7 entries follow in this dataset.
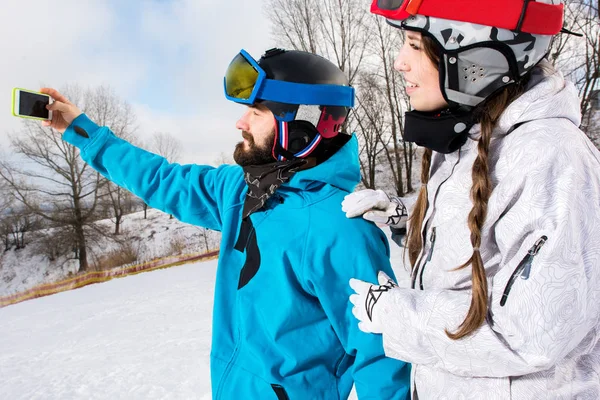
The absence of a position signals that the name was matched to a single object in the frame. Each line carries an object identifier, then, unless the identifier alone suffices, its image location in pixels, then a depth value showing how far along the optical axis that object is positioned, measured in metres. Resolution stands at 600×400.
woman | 0.85
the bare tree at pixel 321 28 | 16.53
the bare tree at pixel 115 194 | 23.86
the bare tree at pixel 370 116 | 18.73
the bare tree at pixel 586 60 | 11.38
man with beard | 1.49
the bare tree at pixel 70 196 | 23.06
